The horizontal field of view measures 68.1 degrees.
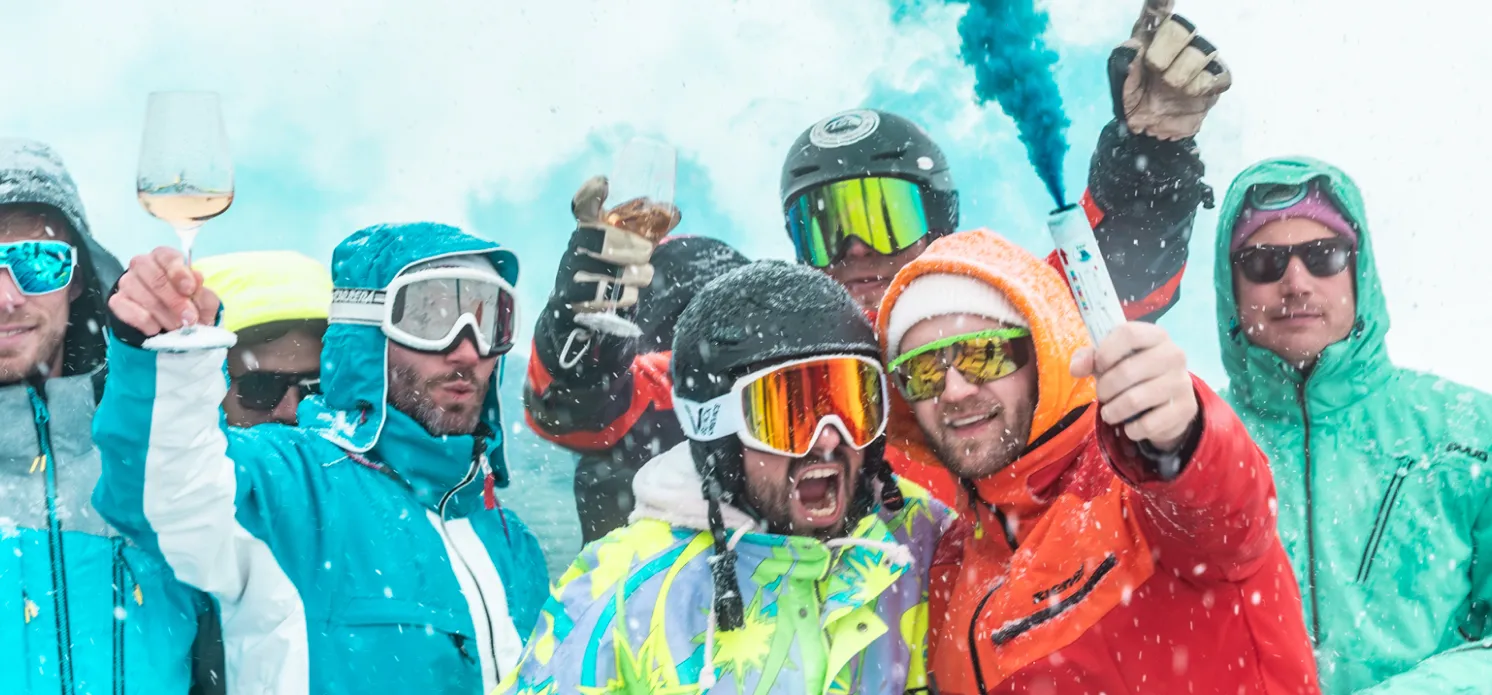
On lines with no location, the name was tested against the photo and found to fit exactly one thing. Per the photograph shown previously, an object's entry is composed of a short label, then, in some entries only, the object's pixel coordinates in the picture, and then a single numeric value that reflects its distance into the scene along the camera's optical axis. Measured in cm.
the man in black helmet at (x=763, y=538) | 245
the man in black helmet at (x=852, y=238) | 263
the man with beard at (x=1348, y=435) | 309
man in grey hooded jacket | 274
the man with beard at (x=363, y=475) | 246
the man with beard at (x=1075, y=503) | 198
